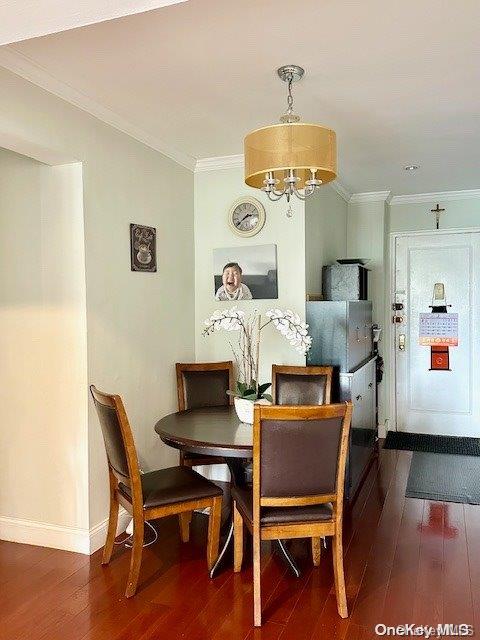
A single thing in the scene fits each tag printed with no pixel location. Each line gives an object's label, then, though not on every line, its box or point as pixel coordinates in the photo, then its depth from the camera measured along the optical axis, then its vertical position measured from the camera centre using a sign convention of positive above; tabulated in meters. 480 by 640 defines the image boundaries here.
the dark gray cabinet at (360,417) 3.66 -0.90
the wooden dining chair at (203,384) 3.63 -0.57
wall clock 3.87 +0.65
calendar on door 5.22 -0.29
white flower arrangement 2.91 -0.14
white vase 2.85 -0.58
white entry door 5.17 -0.35
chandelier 2.21 +0.65
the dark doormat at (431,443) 4.82 -1.37
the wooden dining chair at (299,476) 2.18 -0.75
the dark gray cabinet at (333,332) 3.69 -0.21
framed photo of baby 3.86 +0.23
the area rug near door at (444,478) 3.71 -1.37
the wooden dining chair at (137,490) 2.44 -0.93
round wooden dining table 2.47 -0.67
